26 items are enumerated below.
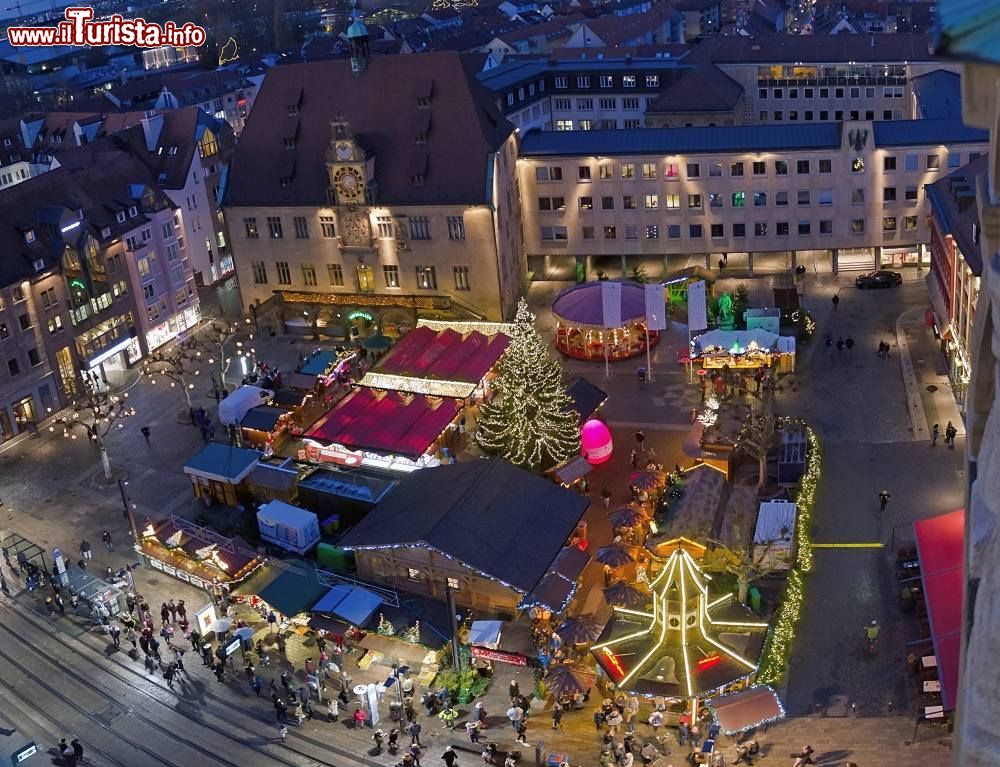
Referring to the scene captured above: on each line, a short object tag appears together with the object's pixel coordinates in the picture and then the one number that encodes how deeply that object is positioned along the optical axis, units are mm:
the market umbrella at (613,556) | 46031
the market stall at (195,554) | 49031
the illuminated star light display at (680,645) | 38938
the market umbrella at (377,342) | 70312
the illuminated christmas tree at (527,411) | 54250
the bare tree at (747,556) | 44219
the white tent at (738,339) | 64312
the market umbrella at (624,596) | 43312
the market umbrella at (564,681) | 39062
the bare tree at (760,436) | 52594
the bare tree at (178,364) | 71812
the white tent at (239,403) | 61750
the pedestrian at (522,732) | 39188
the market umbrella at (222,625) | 45906
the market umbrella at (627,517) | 49125
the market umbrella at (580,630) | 41656
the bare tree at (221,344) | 72744
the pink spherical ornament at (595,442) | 56781
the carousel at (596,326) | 68312
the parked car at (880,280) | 76250
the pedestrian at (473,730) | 39500
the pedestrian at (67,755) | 39594
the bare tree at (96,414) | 65750
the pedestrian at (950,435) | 54594
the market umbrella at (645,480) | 51906
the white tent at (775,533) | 46406
